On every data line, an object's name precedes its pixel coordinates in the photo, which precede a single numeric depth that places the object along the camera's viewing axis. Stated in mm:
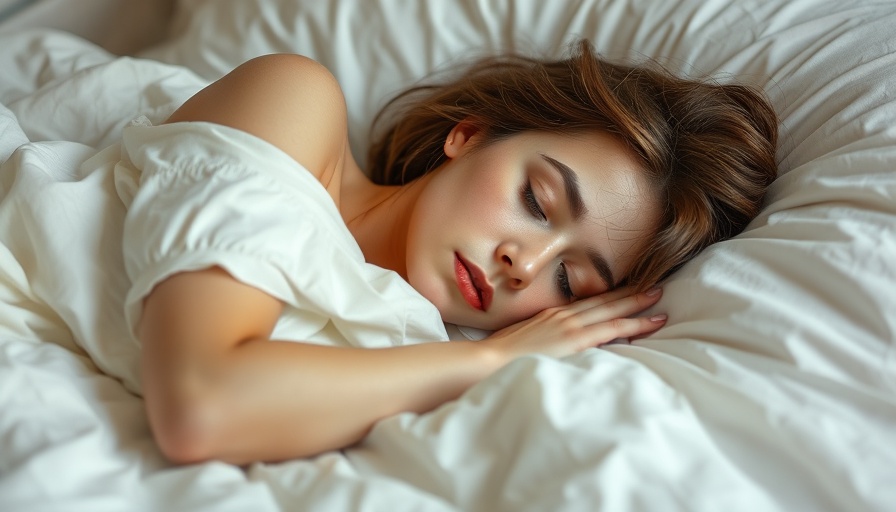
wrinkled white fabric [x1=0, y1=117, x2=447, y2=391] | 870
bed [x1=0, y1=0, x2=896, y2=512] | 752
